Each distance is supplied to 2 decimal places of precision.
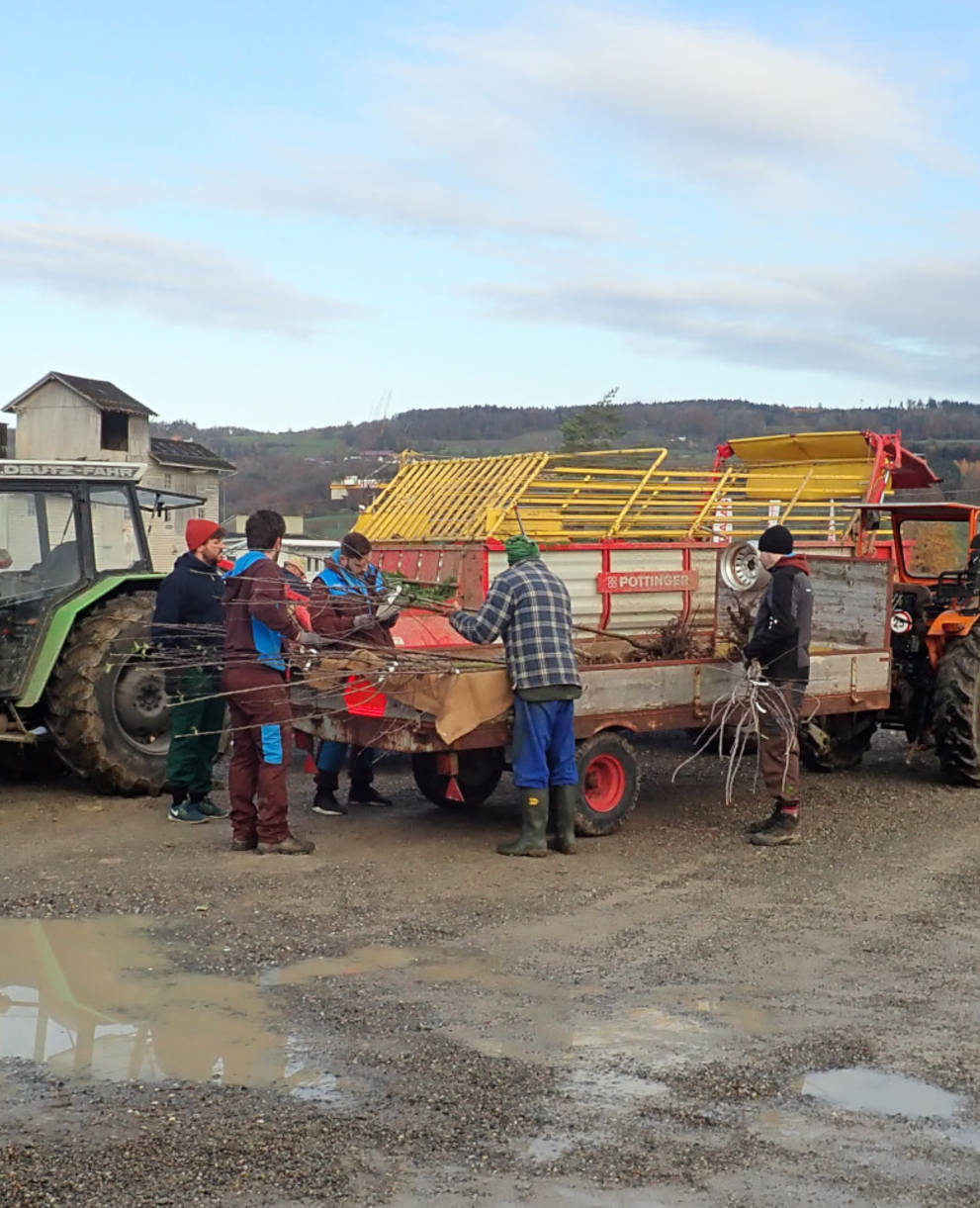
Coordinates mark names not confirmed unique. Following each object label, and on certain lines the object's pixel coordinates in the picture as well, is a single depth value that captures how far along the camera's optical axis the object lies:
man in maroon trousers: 7.93
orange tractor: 10.27
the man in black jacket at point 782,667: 8.57
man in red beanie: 8.91
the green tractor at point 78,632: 9.33
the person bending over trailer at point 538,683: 7.97
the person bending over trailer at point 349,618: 8.75
